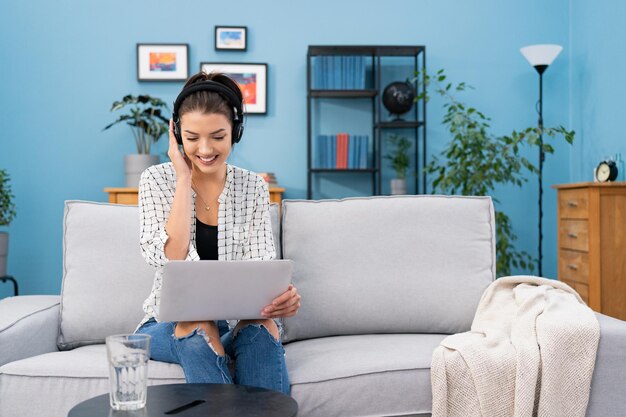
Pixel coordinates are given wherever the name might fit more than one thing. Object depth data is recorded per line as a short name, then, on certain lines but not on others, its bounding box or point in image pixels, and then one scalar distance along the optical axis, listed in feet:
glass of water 4.25
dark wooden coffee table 4.21
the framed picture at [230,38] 15.06
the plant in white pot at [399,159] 14.78
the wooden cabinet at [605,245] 11.93
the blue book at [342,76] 14.63
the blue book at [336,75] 14.65
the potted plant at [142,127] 14.05
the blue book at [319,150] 14.75
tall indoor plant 13.55
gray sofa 6.71
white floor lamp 14.12
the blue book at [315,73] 14.69
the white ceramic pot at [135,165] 14.03
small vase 14.76
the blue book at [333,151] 14.76
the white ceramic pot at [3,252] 13.20
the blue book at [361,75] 14.62
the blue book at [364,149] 14.79
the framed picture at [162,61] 14.99
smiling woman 5.73
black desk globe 14.65
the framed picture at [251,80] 15.14
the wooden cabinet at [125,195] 13.63
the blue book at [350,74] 14.61
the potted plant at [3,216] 13.24
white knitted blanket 5.81
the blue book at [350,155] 14.80
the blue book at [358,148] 14.82
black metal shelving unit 14.58
